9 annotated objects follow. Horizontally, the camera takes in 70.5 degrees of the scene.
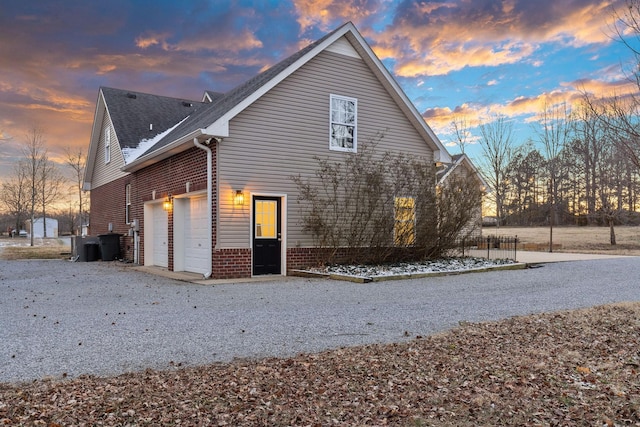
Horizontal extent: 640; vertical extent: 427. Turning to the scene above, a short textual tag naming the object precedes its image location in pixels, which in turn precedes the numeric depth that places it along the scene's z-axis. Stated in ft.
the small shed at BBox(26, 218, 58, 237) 171.12
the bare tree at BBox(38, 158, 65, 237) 107.14
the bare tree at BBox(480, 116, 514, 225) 93.61
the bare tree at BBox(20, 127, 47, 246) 98.78
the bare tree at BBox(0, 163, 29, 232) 109.29
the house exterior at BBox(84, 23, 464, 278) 36.65
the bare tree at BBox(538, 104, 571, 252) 80.07
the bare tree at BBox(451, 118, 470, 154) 101.71
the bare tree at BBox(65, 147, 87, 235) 109.60
